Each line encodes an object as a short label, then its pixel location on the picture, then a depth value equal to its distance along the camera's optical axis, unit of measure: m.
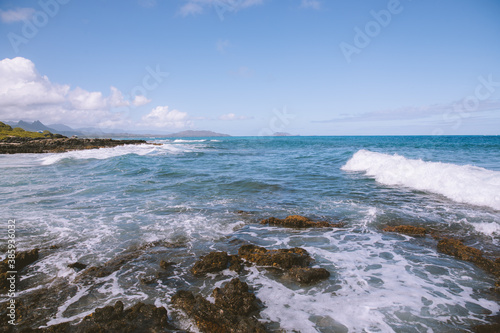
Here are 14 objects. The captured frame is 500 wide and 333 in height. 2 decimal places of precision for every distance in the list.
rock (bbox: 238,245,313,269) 5.08
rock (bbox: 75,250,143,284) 4.77
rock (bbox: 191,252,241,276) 4.89
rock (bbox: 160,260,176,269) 5.05
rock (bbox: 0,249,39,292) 4.46
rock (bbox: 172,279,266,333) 3.38
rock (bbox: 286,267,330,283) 4.56
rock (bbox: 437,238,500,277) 4.93
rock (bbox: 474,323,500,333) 3.33
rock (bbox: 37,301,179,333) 3.31
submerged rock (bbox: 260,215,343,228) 7.45
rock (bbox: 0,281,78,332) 3.53
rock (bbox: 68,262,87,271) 5.08
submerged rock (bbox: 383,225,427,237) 6.74
